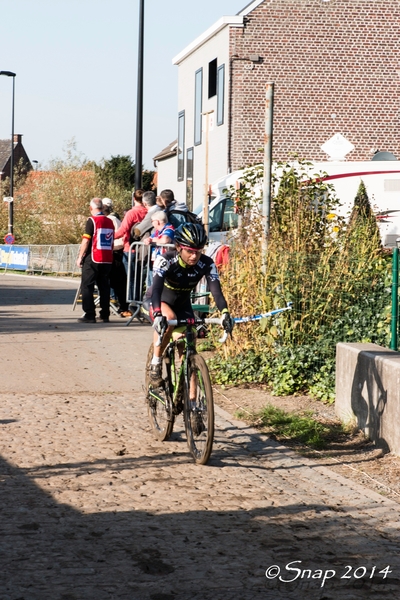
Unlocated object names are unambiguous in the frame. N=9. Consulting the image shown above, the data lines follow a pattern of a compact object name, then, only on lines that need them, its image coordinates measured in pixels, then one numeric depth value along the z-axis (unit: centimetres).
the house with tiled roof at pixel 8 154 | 9395
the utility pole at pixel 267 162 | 1092
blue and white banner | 4047
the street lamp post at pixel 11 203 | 5166
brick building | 3072
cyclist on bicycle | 728
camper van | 2400
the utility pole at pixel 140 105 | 2434
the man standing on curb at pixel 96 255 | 1593
